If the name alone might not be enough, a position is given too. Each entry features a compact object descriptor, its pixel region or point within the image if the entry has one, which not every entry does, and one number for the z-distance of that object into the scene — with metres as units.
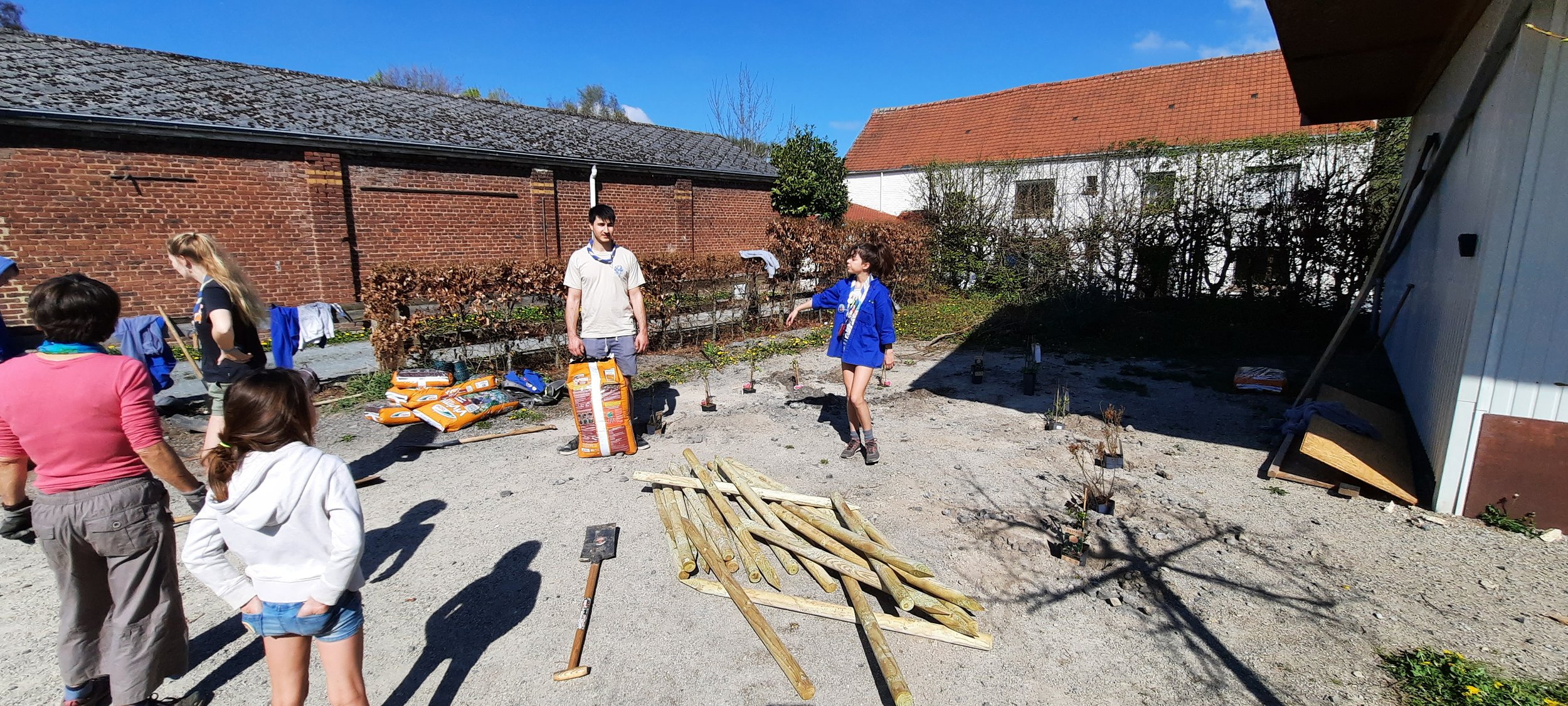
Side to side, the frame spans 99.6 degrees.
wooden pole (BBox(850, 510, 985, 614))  3.27
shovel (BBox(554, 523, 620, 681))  3.20
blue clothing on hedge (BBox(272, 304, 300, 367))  4.91
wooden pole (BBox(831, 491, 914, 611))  3.14
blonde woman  3.65
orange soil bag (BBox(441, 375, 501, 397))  6.75
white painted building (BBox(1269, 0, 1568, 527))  3.89
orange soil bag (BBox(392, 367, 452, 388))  6.67
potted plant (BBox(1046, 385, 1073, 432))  6.33
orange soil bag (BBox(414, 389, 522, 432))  6.32
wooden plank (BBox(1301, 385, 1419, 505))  4.65
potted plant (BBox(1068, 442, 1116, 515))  4.32
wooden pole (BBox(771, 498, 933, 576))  3.41
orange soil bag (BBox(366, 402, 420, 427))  6.38
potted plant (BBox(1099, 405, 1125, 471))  5.21
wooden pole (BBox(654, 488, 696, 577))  3.63
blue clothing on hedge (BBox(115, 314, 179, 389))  5.84
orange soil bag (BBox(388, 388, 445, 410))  6.44
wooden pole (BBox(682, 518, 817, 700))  2.68
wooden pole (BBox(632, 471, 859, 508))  4.37
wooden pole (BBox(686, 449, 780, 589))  3.59
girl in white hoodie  1.93
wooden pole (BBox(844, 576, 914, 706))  2.57
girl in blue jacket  5.17
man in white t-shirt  5.41
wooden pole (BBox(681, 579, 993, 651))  3.08
